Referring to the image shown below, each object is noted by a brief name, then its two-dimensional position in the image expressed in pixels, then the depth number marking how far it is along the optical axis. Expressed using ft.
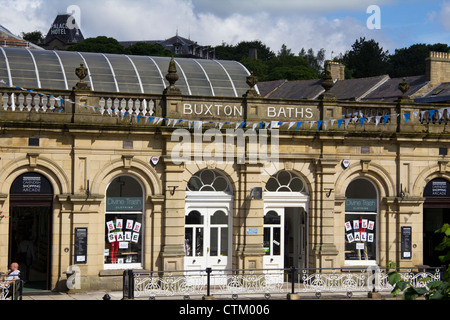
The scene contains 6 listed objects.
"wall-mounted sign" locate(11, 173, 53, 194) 83.71
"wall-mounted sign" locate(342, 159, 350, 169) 92.89
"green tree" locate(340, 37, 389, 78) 351.67
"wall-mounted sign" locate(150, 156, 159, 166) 87.40
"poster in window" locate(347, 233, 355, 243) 94.32
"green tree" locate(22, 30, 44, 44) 484.33
